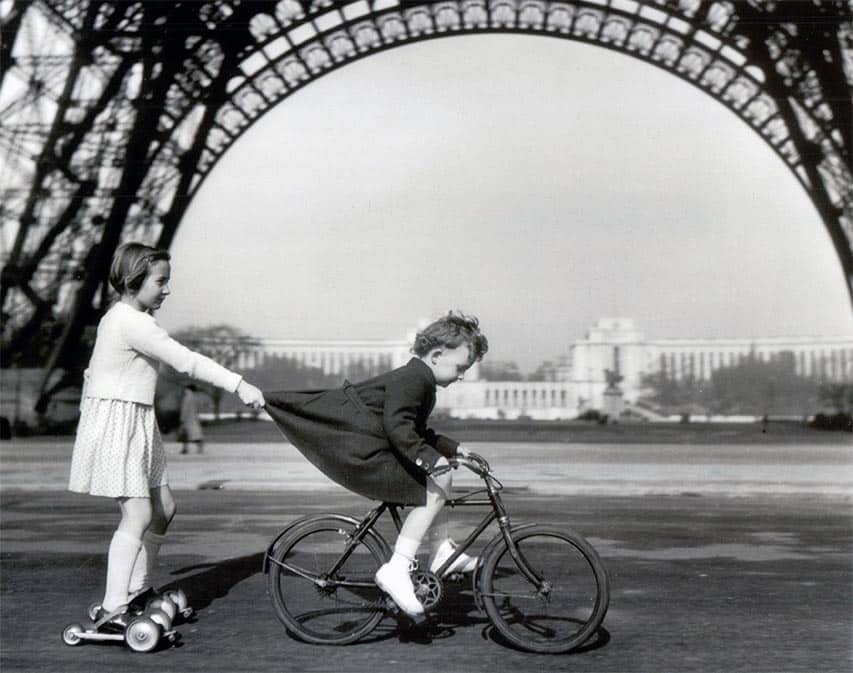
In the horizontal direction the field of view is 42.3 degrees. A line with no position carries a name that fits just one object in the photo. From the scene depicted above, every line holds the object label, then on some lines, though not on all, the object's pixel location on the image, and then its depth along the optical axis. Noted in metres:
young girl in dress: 3.86
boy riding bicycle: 3.72
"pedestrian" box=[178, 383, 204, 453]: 14.42
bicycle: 3.70
